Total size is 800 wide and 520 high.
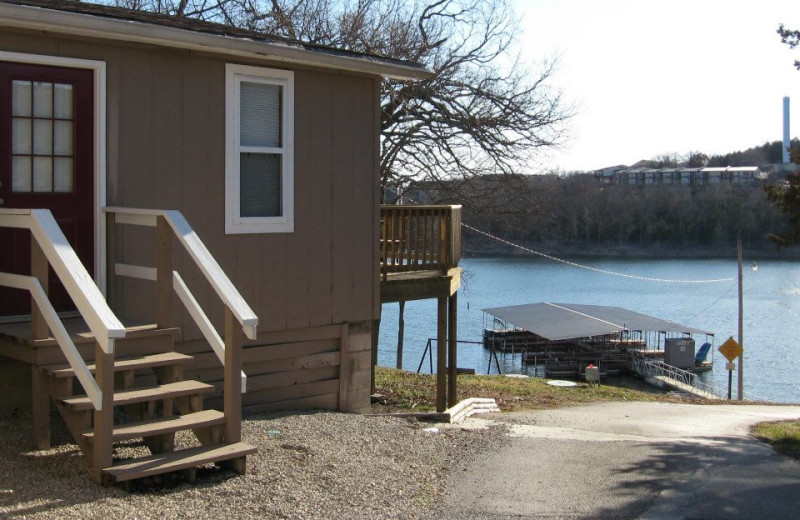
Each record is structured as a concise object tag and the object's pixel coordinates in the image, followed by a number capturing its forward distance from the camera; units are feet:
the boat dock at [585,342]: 121.19
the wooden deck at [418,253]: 37.83
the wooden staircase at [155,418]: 18.10
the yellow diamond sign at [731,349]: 97.04
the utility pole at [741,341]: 97.40
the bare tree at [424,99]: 69.46
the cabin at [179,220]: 19.47
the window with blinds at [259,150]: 27.81
